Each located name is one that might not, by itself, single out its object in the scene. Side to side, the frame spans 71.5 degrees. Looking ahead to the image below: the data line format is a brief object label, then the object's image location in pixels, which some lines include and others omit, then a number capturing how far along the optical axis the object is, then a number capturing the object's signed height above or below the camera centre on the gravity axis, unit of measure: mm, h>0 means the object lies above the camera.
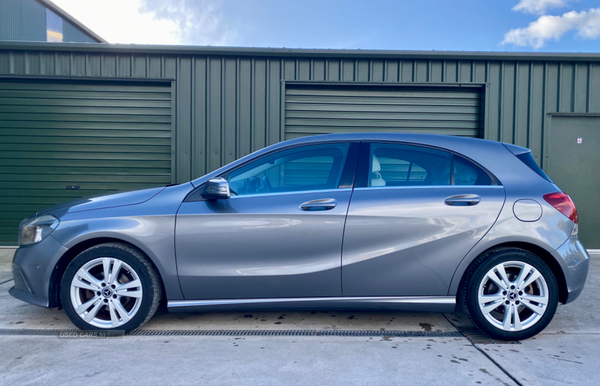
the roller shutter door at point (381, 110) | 6793 +1156
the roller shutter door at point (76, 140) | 6711 +590
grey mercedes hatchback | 3102 -539
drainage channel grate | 3279 -1222
